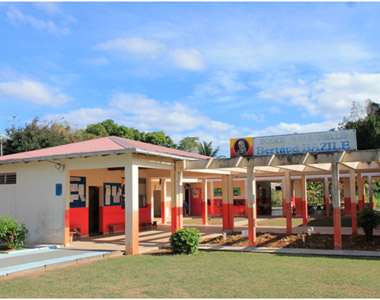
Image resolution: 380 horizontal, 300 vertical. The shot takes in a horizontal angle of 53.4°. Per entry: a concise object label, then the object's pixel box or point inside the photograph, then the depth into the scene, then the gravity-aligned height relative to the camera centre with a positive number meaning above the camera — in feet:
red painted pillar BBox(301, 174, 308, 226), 60.95 -2.92
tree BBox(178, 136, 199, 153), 148.97 +15.70
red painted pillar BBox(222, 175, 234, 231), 56.54 -2.95
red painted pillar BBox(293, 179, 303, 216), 87.76 -3.36
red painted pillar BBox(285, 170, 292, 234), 49.37 -3.62
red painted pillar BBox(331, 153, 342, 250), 37.04 -2.51
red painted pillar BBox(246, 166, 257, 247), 40.60 -3.17
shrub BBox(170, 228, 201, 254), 35.88 -5.40
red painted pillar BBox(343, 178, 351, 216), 81.97 -3.68
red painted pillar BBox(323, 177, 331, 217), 84.89 -3.93
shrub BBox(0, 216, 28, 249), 38.78 -4.71
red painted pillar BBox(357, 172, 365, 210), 57.93 -1.57
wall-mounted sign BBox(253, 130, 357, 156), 37.91 +4.13
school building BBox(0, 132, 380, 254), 37.35 +0.37
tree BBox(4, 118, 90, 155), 103.35 +13.64
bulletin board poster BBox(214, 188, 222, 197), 101.88 -2.03
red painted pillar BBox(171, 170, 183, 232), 45.57 -1.84
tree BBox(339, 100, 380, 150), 101.93 +15.05
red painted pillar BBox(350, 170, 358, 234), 48.43 -2.43
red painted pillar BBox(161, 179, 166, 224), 75.31 -4.77
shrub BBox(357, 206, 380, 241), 40.60 -4.22
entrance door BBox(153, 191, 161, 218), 100.01 -4.86
